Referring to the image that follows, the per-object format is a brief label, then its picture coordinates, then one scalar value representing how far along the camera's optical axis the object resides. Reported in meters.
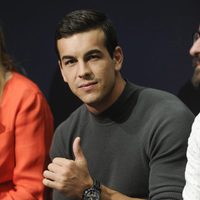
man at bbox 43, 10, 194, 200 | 3.49
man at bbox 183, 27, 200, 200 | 3.27
